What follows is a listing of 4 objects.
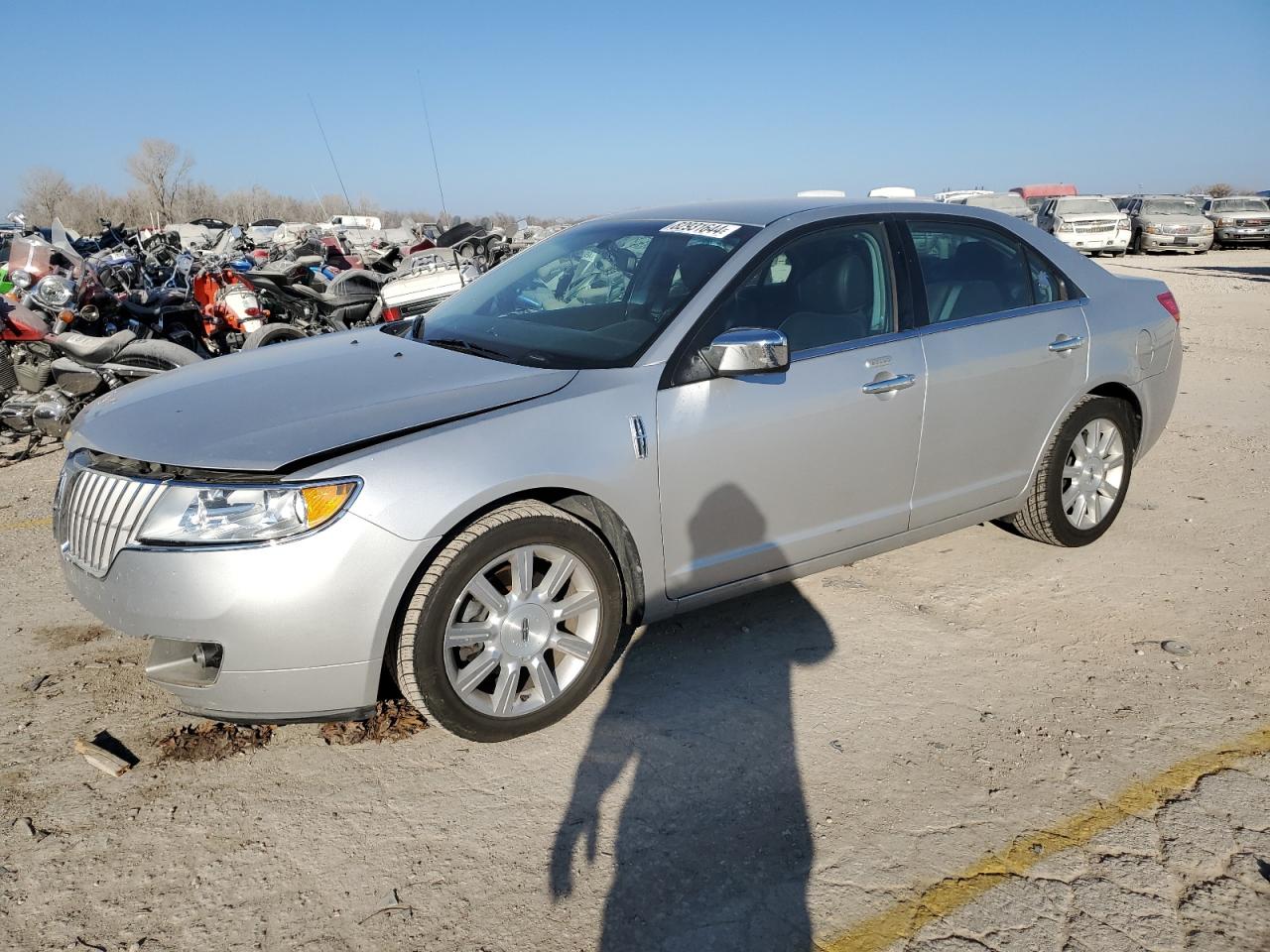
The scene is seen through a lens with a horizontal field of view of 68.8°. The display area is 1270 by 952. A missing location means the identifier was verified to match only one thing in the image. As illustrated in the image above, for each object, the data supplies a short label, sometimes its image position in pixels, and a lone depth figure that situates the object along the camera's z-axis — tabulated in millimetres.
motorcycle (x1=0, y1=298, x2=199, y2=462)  6781
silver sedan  2648
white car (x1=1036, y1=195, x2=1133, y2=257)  24859
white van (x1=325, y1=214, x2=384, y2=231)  35106
